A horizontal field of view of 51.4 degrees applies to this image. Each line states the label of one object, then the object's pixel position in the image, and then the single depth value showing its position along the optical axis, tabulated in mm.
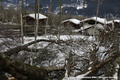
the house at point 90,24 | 17170
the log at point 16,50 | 4623
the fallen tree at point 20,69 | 2385
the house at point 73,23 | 22661
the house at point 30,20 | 19711
